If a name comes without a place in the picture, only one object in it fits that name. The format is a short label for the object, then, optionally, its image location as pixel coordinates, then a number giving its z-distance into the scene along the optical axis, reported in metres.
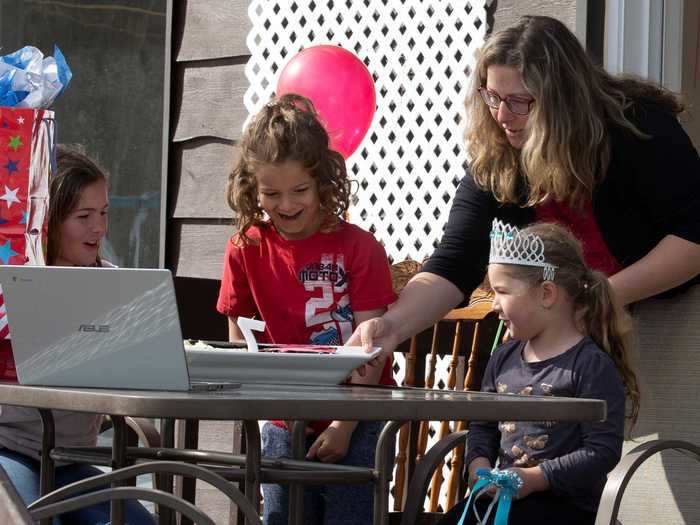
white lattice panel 9.07
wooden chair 6.26
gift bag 3.88
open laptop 3.34
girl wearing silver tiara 4.51
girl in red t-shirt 5.17
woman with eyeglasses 4.95
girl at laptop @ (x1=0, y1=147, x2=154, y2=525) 5.07
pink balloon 8.44
